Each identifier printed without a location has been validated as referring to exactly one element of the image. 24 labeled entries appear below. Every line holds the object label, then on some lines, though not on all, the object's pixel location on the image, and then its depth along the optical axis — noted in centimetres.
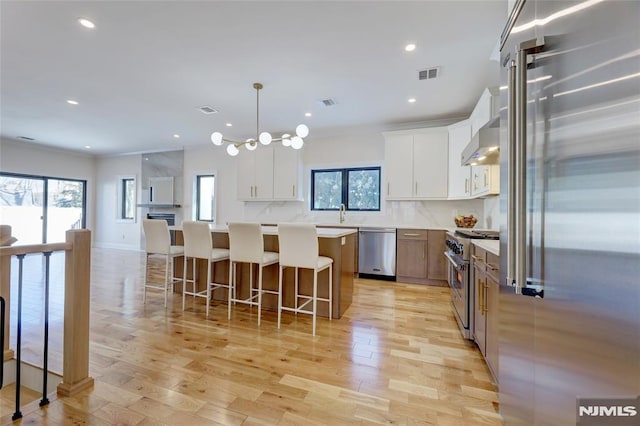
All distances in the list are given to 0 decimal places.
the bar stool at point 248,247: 288
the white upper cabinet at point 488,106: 307
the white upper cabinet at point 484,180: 318
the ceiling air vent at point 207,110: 449
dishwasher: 466
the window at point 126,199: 807
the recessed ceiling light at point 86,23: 242
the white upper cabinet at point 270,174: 565
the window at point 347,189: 548
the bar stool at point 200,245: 307
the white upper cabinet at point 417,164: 462
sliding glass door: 670
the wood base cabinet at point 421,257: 435
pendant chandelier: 320
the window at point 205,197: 701
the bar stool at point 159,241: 328
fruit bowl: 421
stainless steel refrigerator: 54
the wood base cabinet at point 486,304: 178
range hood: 223
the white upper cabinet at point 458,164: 418
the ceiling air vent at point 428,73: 321
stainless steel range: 245
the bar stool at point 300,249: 264
